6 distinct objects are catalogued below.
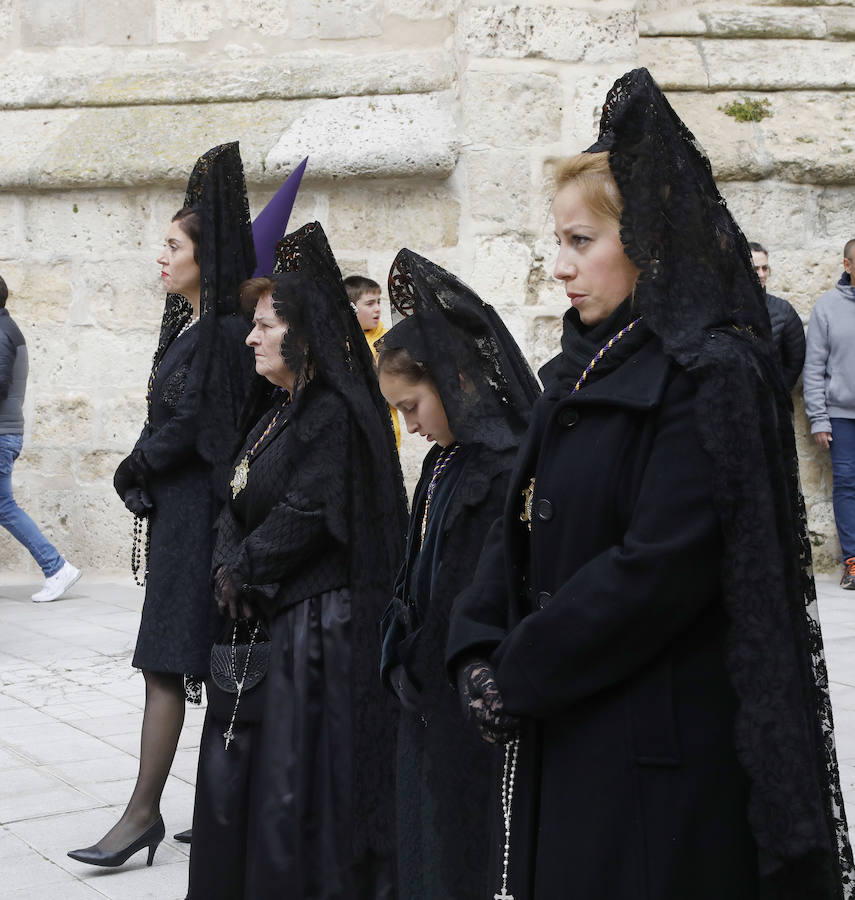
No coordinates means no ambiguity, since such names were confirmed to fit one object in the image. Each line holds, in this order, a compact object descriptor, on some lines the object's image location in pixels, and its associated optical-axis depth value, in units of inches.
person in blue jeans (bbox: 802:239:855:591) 334.6
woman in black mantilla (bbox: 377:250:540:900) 109.7
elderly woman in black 133.2
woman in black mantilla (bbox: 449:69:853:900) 74.9
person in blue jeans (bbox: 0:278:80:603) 325.1
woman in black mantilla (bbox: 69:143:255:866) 162.2
